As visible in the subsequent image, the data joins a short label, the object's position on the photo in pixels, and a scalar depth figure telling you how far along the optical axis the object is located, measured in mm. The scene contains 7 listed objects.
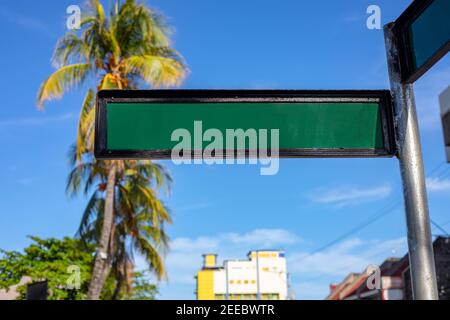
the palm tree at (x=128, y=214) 19422
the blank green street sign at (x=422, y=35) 2250
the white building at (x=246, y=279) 58031
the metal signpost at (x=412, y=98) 2180
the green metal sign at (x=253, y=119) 2477
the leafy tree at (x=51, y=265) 19172
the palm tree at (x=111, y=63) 17438
